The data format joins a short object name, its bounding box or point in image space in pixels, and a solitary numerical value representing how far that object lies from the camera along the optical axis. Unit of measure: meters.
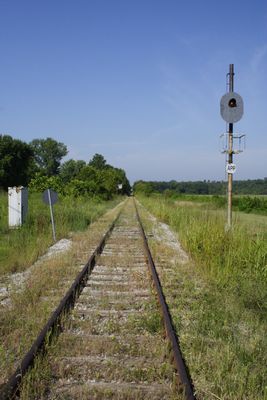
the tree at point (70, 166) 111.45
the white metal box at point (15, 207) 11.99
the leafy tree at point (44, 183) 24.54
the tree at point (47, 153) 111.58
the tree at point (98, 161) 111.38
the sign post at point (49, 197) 11.84
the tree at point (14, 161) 58.19
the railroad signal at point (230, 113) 11.59
